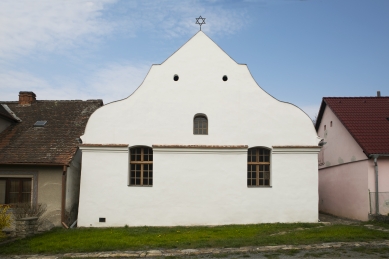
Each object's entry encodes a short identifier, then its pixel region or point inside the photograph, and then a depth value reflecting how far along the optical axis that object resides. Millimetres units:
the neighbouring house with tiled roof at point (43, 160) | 15516
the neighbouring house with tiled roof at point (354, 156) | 16500
